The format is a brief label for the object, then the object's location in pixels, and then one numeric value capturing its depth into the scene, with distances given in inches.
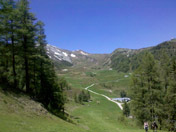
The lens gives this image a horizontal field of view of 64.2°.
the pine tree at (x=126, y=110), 2802.9
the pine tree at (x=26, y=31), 862.5
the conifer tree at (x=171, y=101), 1031.0
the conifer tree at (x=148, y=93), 1004.6
